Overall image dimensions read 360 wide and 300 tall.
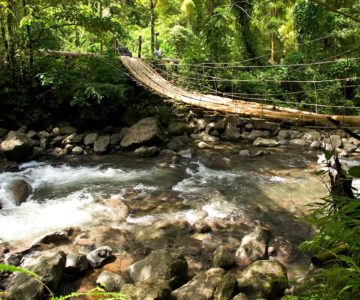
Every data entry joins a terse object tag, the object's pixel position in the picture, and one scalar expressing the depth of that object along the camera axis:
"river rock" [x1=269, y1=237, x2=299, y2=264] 3.61
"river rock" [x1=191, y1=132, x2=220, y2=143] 8.02
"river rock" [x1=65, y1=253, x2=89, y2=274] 3.29
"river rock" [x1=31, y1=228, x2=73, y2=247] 3.83
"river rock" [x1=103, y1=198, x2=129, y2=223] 4.45
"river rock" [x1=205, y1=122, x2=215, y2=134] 8.31
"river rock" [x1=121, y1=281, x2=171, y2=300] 2.73
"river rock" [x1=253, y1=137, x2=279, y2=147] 7.72
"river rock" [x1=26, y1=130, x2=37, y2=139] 7.46
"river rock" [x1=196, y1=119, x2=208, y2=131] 8.50
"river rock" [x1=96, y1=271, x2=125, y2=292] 3.04
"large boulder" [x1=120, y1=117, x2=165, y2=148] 7.17
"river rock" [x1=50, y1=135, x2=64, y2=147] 7.39
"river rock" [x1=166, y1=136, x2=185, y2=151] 7.36
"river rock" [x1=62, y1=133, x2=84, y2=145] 7.36
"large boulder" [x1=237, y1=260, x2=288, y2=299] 2.88
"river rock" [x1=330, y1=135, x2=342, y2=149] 7.41
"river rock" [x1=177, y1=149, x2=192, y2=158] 7.02
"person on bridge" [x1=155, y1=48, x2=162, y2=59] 10.13
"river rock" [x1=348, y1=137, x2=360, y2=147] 7.67
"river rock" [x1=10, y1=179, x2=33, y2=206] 4.88
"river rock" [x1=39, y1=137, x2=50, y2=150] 7.27
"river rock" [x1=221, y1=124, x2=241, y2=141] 8.12
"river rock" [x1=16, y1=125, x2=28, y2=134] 7.51
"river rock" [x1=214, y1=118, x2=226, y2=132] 8.34
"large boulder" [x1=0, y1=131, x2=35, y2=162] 6.35
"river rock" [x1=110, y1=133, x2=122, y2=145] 7.43
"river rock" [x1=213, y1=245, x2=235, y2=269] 3.44
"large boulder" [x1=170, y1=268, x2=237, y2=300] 2.82
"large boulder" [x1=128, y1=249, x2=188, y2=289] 3.10
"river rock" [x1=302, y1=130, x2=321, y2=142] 8.10
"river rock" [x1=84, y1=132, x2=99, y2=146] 7.38
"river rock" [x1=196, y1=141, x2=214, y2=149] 7.54
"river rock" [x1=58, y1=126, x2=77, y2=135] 7.74
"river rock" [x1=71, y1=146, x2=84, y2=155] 7.09
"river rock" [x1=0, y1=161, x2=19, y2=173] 6.05
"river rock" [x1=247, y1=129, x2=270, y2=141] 8.11
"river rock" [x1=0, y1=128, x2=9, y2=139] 7.16
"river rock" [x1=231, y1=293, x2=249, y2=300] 2.71
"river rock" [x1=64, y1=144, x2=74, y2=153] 7.16
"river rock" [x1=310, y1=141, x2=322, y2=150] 7.58
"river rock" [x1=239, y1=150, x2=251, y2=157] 7.07
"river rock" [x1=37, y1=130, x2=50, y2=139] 7.54
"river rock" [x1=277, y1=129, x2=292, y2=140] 8.22
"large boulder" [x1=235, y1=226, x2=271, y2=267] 3.53
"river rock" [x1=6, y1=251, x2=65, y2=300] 2.81
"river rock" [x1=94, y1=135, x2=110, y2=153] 7.16
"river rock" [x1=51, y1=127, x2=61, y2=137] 7.68
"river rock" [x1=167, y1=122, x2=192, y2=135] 8.03
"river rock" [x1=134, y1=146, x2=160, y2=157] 7.00
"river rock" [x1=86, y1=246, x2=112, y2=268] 3.46
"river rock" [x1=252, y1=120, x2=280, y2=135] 8.48
